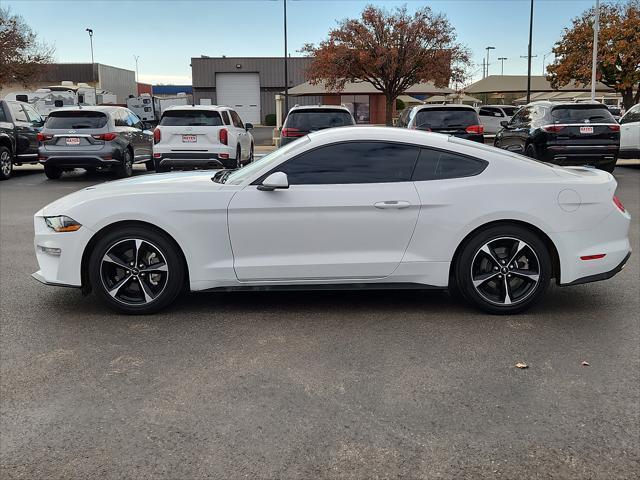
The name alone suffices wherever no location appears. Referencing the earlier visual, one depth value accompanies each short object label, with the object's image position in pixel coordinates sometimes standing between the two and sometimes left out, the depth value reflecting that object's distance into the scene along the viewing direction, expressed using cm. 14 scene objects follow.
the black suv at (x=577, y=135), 1425
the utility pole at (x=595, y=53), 2574
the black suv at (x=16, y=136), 1609
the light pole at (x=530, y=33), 3234
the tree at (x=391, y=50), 2868
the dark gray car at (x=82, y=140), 1459
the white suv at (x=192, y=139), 1423
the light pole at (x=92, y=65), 7041
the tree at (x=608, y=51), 3125
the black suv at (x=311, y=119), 1481
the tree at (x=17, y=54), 3678
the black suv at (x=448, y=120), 1466
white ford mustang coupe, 503
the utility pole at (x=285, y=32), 3668
